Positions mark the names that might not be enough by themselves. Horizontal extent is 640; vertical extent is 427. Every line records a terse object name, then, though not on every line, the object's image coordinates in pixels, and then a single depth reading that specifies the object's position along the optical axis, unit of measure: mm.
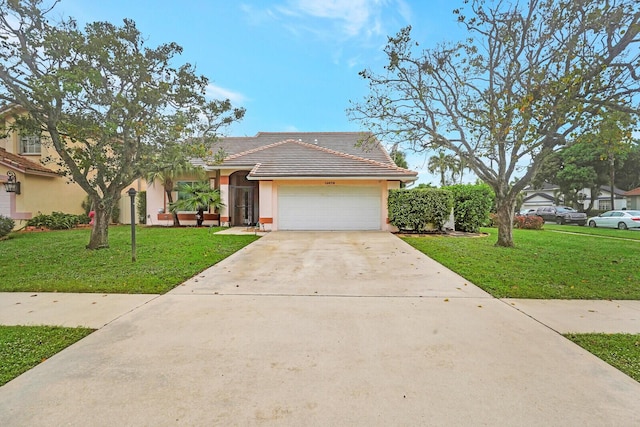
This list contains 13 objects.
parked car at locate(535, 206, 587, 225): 24250
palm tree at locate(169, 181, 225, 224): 15854
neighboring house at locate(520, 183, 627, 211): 37588
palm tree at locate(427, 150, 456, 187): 11492
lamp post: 7574
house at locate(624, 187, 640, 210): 34497
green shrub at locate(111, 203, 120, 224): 18892
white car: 19344
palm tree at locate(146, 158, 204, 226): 15556
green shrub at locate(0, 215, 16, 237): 11750
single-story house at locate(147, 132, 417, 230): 14789
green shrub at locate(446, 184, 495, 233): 14680
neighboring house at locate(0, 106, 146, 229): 14758
